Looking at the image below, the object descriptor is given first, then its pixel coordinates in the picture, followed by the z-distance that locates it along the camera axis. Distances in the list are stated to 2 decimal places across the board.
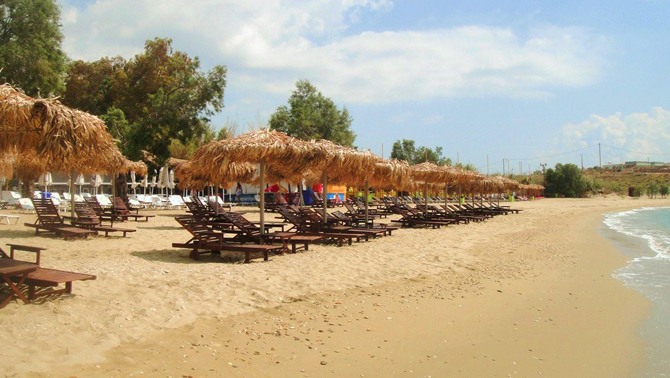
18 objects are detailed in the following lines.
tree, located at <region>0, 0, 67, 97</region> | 18.71
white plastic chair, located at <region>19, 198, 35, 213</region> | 16.90
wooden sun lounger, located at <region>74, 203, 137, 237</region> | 10.84
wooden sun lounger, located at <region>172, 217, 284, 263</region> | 7.99
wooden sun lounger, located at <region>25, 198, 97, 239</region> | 10.48
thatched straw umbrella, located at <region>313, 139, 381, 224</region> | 10.87
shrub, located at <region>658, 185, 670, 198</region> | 72.50
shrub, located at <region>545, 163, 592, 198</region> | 64.88
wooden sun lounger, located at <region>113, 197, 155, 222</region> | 14.62
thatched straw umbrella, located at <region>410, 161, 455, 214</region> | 18.69
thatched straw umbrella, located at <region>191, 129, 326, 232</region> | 9.27
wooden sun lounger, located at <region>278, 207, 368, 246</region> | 10.89
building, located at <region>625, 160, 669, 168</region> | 110.73
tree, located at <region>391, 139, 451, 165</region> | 59.93
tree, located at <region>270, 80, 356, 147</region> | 36.31
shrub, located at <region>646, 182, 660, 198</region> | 71.56
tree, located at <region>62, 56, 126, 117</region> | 29.36
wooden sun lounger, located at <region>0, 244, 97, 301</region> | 4.53
